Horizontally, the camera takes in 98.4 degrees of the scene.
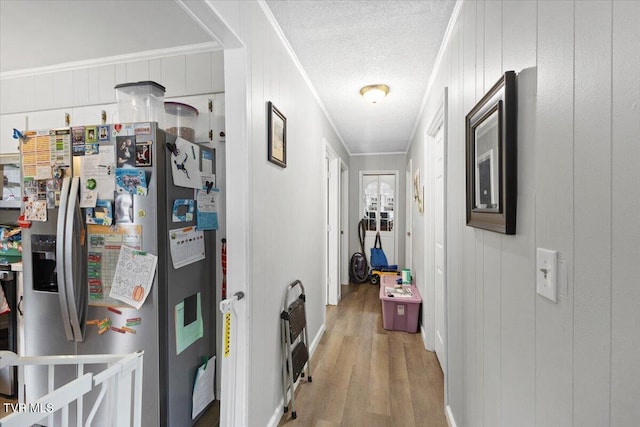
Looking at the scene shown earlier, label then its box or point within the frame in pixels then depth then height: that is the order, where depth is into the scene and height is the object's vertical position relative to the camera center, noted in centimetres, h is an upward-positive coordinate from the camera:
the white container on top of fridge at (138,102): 176 +69
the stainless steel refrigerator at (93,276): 151 -39
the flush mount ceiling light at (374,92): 254 +110
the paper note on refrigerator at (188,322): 166 -71
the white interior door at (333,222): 406 -18
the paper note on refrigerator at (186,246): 163 -22
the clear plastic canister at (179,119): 197 +66
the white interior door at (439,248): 243 -34
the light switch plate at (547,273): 69 -17
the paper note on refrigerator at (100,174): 154 +21
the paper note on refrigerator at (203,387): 179 -120
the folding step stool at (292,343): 189 -99
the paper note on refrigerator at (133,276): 150 -36
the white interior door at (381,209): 556 +2
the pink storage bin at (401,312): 313 -118
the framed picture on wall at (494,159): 91 +20
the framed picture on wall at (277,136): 167 +48
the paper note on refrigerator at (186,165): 164 +28
